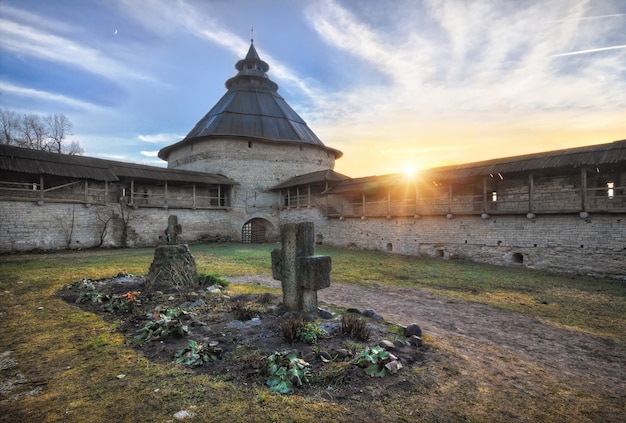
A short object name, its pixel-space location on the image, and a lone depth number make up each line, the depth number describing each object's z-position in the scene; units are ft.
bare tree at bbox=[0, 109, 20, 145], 93.35
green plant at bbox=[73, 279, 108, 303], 20.26
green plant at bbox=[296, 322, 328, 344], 13.39
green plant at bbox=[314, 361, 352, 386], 10.39
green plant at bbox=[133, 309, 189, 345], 13.78
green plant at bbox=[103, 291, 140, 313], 18.24
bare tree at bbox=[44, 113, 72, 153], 105.02
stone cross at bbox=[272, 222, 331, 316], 16.66
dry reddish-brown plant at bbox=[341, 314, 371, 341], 13.92
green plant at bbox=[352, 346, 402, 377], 10.90
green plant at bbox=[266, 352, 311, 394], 9.98
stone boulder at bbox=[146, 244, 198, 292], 23.71
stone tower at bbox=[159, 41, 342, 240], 83.97
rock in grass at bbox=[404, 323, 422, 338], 14.63
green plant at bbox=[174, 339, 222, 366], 11.60
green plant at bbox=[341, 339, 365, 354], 12.47
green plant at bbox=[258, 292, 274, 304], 20.03
